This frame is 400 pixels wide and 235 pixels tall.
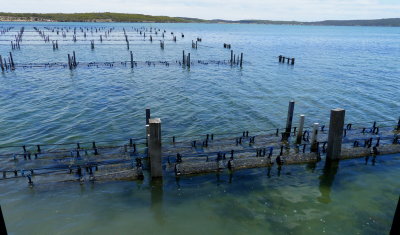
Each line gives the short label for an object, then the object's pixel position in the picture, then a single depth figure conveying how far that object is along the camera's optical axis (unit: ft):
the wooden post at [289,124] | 75.38
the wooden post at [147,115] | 69.52
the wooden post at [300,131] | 71.26
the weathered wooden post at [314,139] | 65.60
